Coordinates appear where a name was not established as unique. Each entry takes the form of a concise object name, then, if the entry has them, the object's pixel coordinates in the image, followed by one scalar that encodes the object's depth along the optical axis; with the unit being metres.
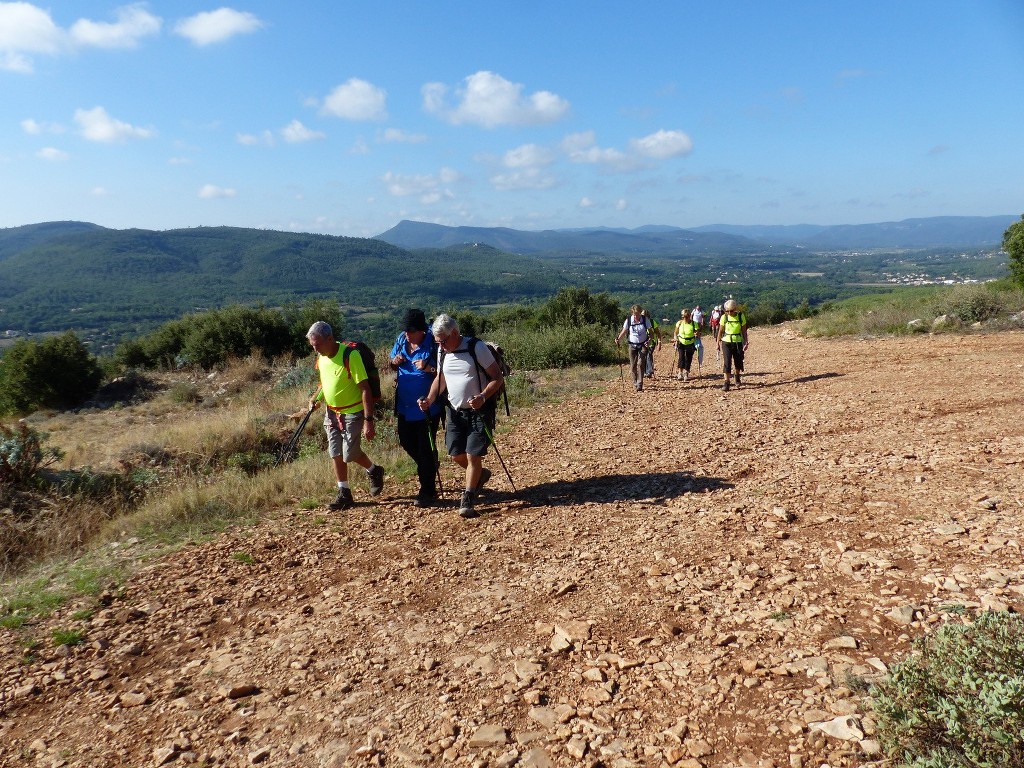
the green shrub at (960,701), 1.77
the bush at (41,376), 17.16
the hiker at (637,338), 10.66
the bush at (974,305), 16.22
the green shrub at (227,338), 20.70
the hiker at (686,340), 11.38
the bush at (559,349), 15.52
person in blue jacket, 5.20
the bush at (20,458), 6.10
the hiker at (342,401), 5.22
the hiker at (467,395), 4.93
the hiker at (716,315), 13.84
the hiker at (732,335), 9.96
